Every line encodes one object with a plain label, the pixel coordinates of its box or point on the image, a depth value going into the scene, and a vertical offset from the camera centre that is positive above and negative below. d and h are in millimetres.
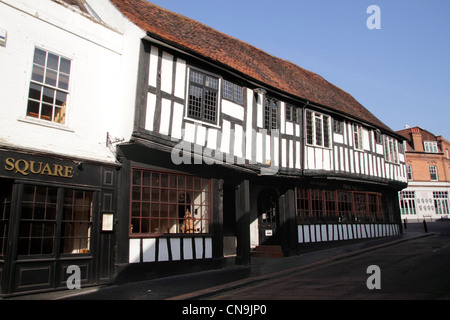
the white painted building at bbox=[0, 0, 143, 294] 7844 +2233
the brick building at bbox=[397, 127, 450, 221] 39094 +5638
